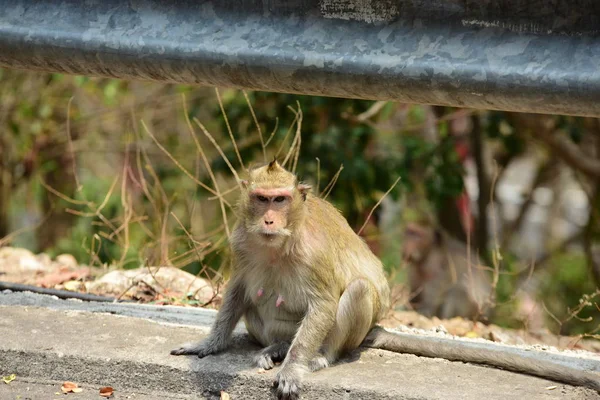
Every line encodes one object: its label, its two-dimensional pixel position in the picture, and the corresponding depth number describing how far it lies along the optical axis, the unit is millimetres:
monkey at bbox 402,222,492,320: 20175
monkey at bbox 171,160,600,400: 8609
